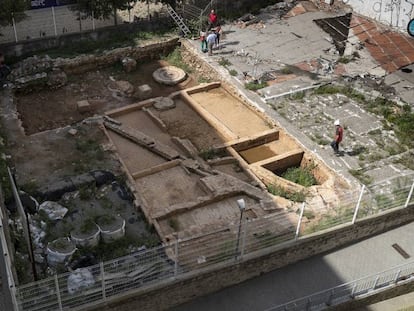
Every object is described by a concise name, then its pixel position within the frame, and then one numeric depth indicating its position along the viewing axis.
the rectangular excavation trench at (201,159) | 13.84
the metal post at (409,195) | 14.06
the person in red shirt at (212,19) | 22.46
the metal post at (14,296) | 10.06
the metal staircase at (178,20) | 22.94
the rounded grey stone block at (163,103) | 19.14
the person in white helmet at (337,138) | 15.83
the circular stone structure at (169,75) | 21.00
